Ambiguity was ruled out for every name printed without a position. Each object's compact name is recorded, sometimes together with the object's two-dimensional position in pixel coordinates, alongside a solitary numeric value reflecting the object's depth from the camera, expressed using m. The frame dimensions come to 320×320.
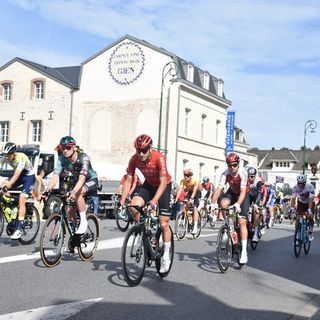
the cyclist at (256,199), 12.32
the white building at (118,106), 38.38
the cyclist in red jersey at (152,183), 7.22
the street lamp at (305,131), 42.38
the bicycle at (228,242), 8.62
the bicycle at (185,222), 13.51
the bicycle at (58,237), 7.78
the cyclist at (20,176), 9.92
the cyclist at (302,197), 11.91
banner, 45.97
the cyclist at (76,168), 8.11
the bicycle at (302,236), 11.53
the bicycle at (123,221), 15.38
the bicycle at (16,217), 10.27
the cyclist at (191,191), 13.91
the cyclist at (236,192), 8.97
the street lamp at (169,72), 36.34
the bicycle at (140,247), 6.82
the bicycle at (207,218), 19.88
